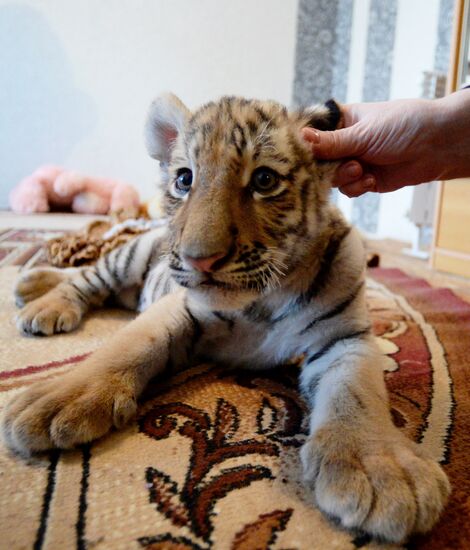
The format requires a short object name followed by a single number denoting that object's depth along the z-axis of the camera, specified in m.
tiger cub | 0.65
